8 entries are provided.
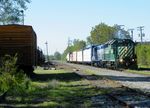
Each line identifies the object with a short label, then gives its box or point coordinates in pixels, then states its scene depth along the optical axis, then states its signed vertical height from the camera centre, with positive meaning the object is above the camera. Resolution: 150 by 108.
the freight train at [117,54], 46.66 +1.17
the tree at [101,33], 144.62 +10.03
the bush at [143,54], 60.85 +1.39
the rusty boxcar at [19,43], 31.28 +1.59
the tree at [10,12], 48.98 +5.88
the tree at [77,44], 175.61 +8.09
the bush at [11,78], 16.81 -0.43
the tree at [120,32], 151.40 +11.08
